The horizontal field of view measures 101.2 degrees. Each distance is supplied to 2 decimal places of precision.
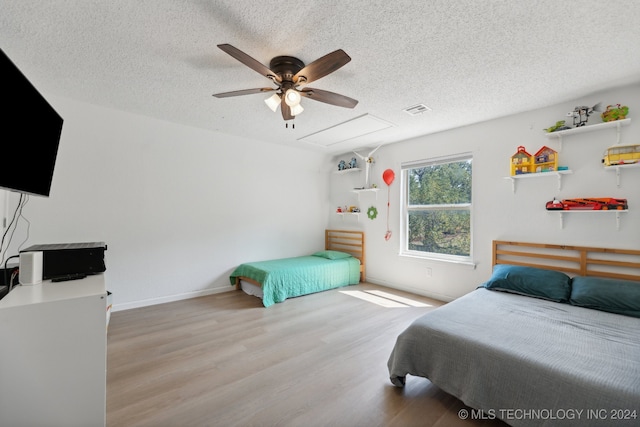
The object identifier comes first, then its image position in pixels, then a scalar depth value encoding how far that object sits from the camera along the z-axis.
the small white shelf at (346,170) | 4.89
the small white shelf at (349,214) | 4.99
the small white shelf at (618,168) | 2.41
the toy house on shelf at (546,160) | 2.81
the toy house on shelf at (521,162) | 2.97
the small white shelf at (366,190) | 4.59
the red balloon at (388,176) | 4.29
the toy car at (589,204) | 2.44
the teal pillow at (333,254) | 4.66
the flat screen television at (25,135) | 1.23
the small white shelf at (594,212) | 2.47
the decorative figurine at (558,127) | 2.76
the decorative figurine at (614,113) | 2.43
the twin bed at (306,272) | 3.68
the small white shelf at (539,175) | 2.75
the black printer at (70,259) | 1.67
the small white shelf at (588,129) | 2.47
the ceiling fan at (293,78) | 1.75
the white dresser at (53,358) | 1.14
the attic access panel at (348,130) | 3.44
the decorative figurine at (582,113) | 2.62
